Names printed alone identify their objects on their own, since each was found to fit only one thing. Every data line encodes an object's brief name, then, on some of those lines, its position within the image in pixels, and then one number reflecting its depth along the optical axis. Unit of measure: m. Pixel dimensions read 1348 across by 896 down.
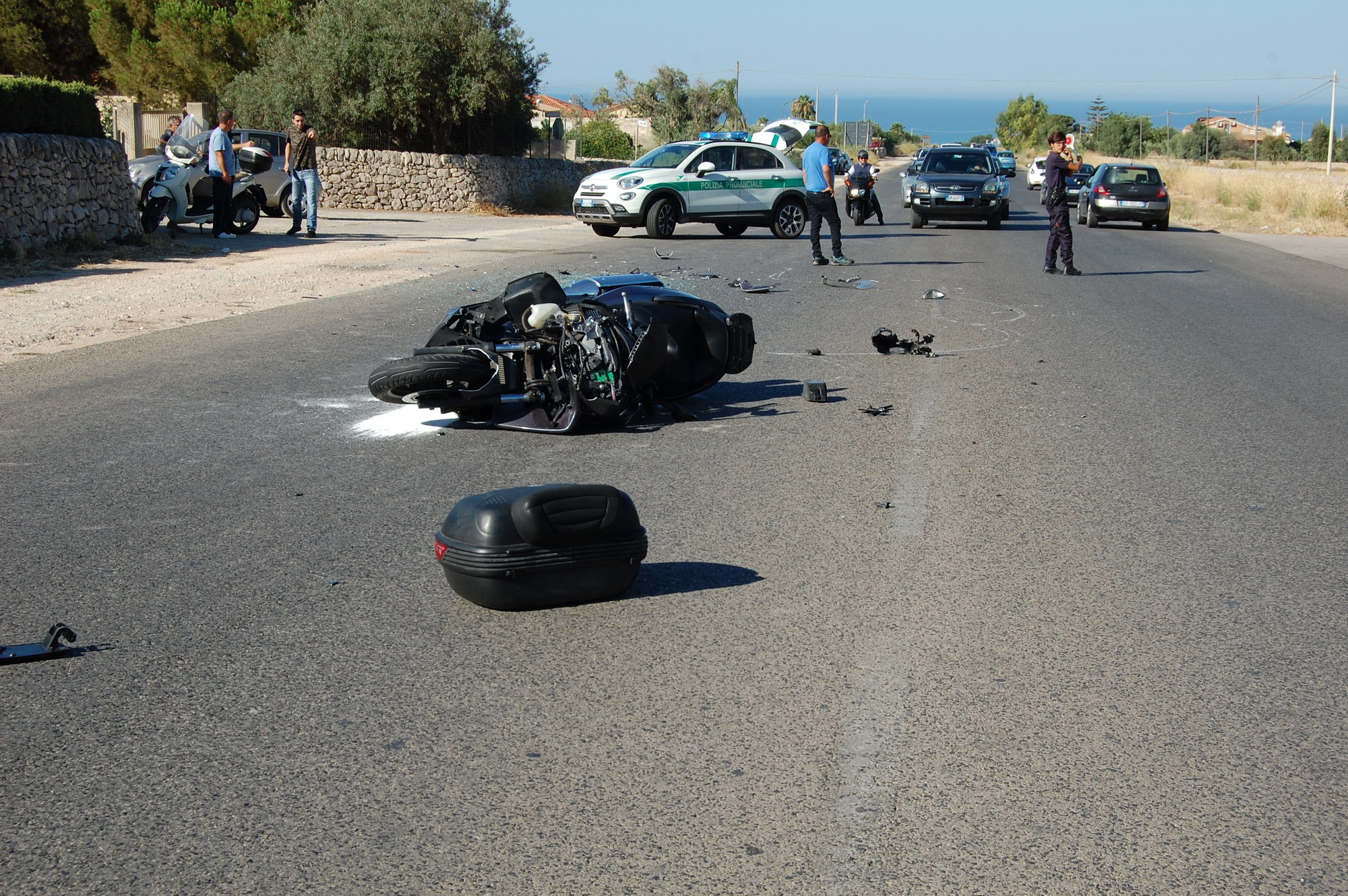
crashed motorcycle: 7.12
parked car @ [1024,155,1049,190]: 50.44
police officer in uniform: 15.70
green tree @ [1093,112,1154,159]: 115.32
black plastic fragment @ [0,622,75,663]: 4.04
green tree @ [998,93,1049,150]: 136.25
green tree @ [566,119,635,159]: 52.88
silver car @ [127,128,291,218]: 24.98
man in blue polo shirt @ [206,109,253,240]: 19.67
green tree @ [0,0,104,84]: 34.88
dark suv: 26.55
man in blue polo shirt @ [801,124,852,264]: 17.39
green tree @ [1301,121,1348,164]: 99.94
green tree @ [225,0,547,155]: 30.03
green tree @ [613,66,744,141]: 69.50
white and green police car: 23.53
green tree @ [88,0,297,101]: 34.25
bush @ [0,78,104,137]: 16.67
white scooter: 19.53
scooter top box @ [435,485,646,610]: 4.41
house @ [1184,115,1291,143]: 118.12
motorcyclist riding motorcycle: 27.42
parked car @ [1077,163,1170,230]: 28.53
